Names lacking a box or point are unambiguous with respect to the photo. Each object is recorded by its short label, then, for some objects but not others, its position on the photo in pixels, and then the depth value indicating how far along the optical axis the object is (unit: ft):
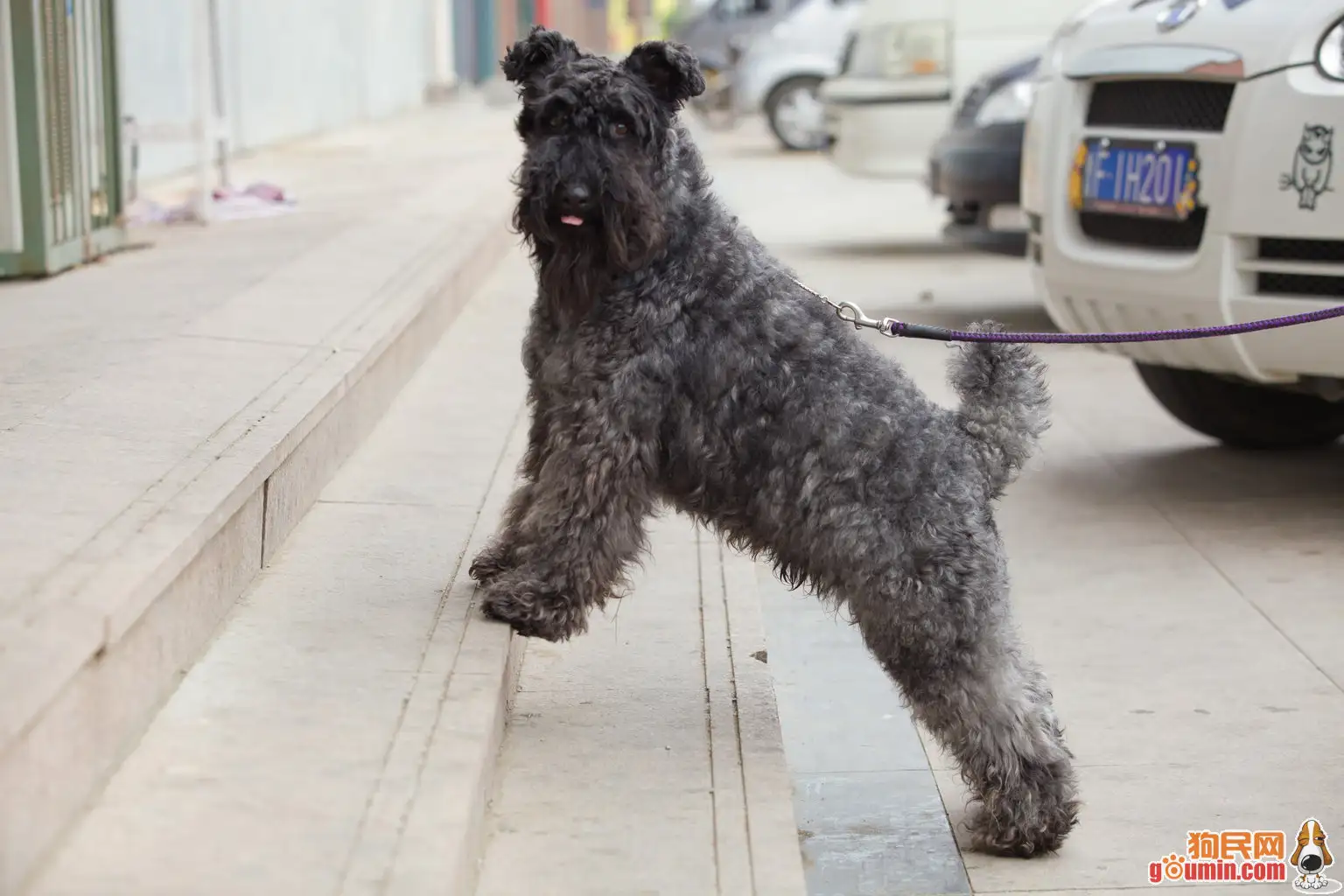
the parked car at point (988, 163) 32.06
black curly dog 11.66
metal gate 23.29
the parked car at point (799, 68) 75.10
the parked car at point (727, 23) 91.86
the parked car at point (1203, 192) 17.67
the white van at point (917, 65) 39.32
